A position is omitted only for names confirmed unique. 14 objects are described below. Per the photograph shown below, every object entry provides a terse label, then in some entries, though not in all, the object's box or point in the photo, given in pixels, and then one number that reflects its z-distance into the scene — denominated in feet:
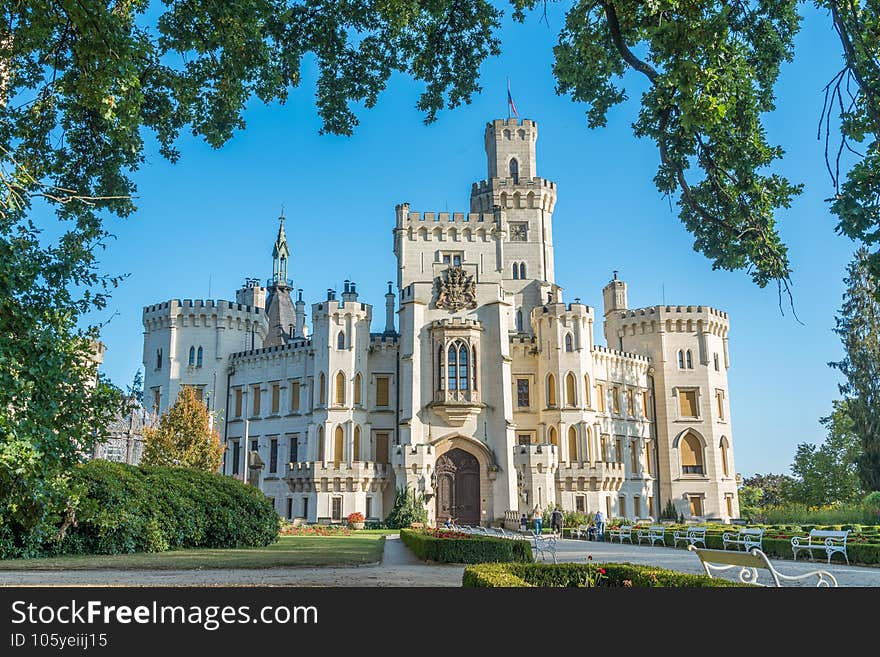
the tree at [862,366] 138.51
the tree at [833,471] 189.04
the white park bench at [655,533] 91.86
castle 151.12
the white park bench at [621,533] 102.94
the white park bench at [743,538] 69.13
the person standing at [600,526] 109.91
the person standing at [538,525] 115.92
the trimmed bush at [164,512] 65.16
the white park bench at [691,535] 80.95
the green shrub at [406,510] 139.23
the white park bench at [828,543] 60.55
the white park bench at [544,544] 57.21
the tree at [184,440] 111.55
